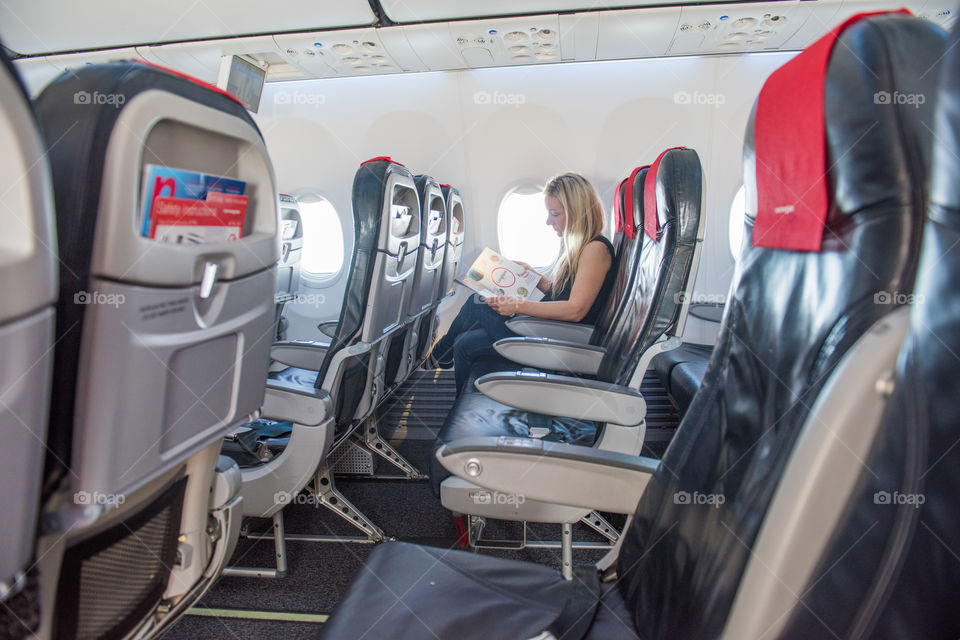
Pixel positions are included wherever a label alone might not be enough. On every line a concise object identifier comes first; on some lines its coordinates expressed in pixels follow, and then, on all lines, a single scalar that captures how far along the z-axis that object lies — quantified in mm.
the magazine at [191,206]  799
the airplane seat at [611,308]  2746
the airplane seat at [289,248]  4785
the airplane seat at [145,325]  715
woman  3191
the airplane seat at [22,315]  557
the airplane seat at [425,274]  2783
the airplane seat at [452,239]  3783
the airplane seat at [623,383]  1758
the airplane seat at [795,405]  540
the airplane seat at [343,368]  2047
